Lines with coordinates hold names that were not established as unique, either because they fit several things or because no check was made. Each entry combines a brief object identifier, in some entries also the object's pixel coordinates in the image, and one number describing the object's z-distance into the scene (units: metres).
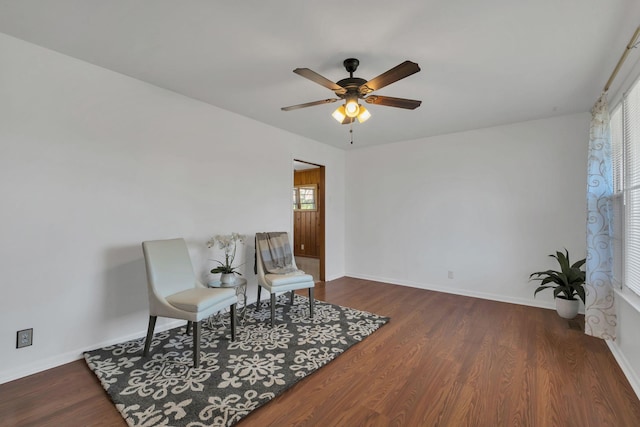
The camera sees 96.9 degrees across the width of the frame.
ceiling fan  2.06
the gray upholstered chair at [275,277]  3.13
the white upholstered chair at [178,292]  2.26
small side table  2.96
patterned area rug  1.76
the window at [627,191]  2.24
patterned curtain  2.58
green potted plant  3.14
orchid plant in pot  2.99
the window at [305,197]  7.36
